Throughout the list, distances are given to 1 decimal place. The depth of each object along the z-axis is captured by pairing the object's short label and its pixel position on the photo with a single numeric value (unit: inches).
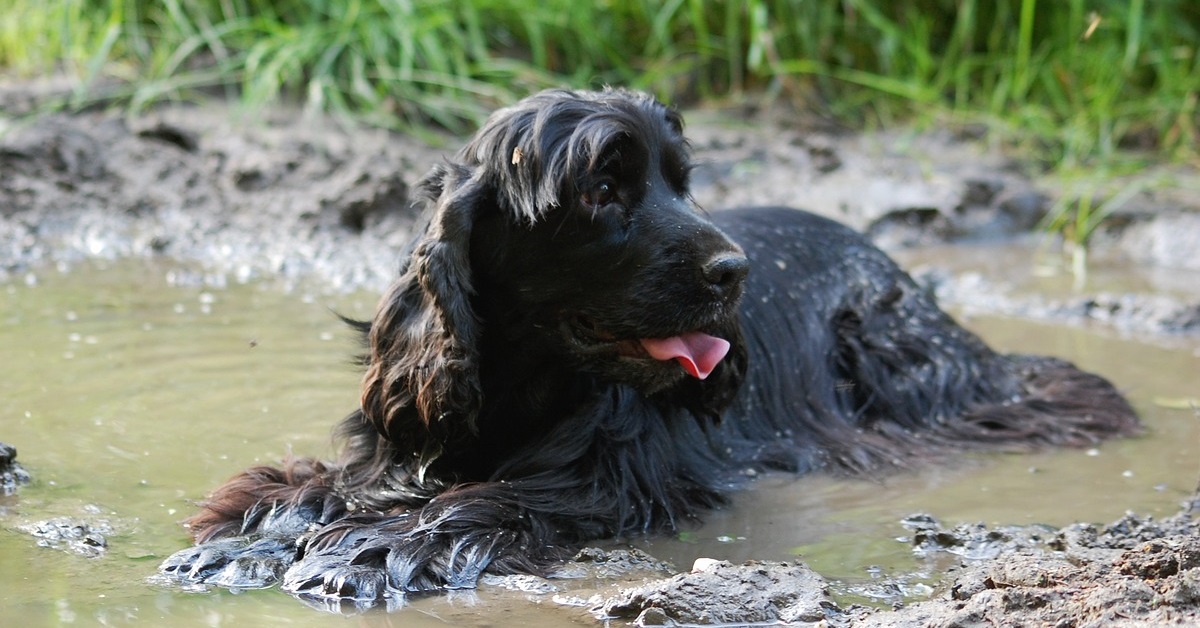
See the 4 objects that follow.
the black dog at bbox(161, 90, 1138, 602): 142.8
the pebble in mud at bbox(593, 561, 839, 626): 126.5
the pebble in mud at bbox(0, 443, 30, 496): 158.2
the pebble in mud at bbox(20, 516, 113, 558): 140.6
